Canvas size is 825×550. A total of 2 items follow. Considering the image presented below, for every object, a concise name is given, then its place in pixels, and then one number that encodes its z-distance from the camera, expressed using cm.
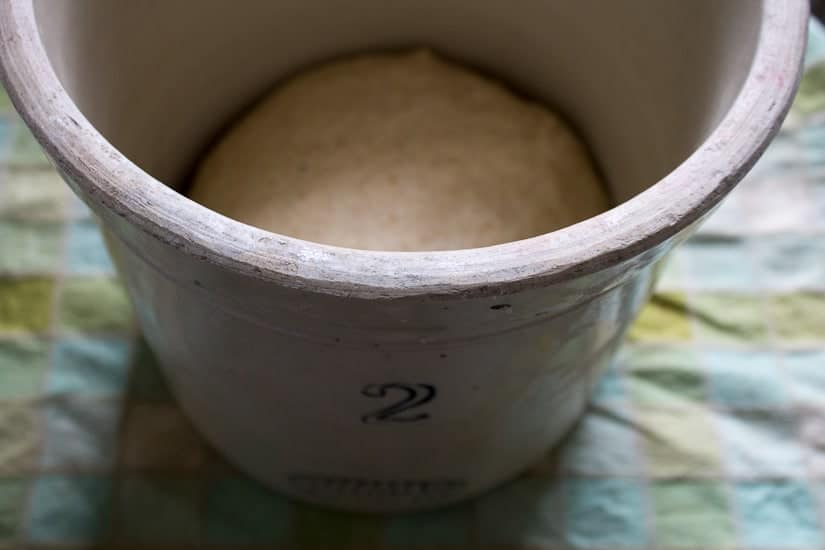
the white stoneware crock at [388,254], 29
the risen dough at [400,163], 49
